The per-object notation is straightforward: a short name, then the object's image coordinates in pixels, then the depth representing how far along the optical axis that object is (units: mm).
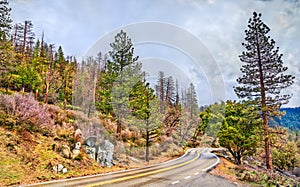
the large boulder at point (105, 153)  16078
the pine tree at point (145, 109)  21969
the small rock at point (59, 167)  12111
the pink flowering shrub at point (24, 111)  14289
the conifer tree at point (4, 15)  20539
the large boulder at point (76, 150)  14452
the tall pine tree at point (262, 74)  18875
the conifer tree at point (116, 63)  23094
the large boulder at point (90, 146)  15898
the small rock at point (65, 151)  13924
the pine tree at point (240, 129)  19594
